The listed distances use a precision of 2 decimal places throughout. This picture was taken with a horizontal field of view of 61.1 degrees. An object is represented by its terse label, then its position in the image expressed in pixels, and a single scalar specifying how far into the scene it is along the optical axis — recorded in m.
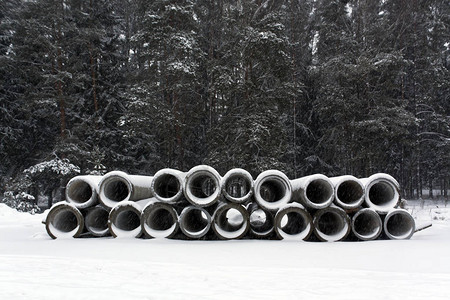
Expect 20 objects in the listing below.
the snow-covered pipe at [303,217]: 7.52
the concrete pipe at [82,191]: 8.02
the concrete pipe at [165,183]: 7.68
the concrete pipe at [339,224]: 7.58
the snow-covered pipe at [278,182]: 7.75
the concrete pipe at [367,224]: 7.66
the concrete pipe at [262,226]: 7.84
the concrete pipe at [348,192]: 7.67
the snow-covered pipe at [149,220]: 7.62
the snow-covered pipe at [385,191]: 7.78
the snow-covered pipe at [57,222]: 7.86
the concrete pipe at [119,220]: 7.71
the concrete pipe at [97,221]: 8.07
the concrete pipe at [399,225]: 7.71
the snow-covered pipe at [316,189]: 7.59
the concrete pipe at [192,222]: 7.67
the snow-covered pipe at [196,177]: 7.65
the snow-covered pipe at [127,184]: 7.93
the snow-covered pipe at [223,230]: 7.63
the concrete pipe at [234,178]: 7.67
